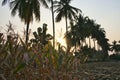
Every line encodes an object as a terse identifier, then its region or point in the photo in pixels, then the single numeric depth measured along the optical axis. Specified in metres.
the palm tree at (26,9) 11.72
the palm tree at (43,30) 18.38
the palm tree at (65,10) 17.92
